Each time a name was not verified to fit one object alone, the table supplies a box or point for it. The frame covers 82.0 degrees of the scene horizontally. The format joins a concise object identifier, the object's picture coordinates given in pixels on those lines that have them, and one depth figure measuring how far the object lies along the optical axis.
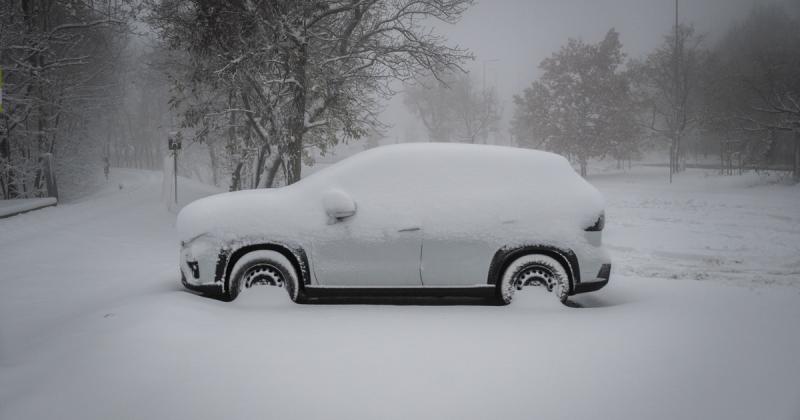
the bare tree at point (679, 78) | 37.56
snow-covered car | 4.56
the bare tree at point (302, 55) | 9.97
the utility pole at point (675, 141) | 36.59
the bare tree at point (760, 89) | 25.06
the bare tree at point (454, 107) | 54.03
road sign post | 16.09
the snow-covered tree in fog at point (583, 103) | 37.59
